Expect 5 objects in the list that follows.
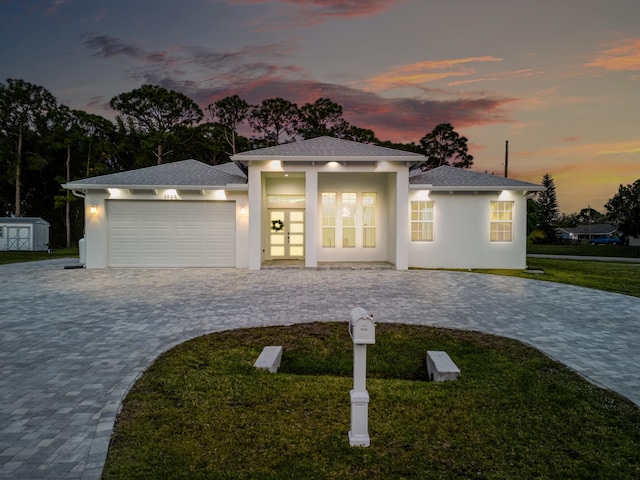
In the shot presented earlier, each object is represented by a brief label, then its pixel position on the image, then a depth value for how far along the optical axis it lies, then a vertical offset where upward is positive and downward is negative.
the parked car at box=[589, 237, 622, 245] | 59.12 -0.97
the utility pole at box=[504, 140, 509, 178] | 31.41 +6.08
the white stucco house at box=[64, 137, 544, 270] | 13.77 +0.71
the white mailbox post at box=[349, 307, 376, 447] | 2.99 -1.14
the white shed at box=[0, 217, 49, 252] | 27.41 -0.22
